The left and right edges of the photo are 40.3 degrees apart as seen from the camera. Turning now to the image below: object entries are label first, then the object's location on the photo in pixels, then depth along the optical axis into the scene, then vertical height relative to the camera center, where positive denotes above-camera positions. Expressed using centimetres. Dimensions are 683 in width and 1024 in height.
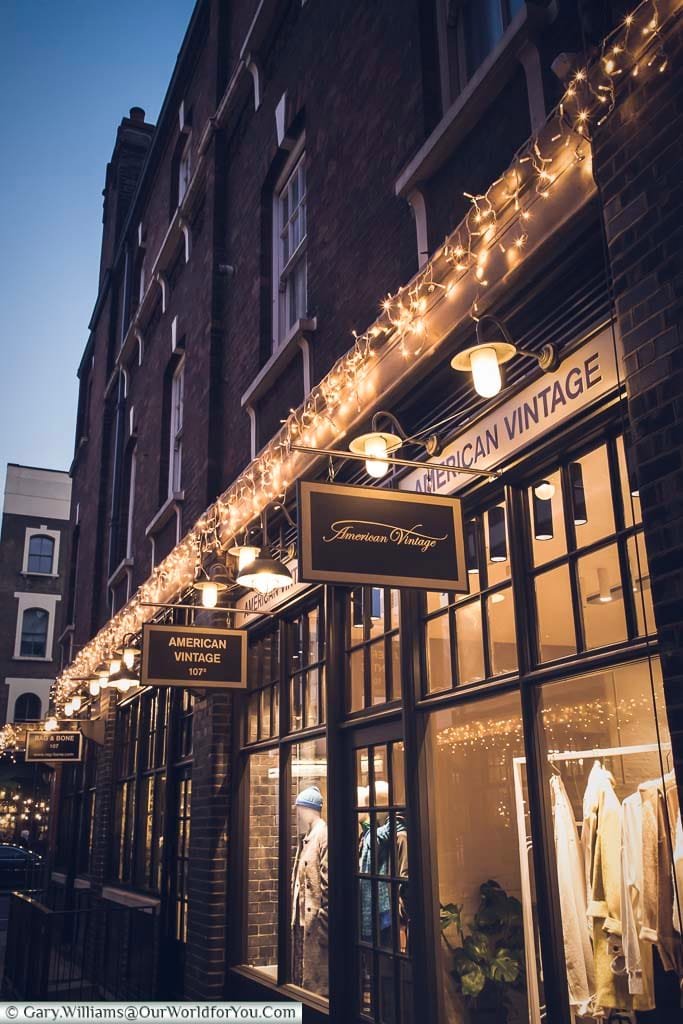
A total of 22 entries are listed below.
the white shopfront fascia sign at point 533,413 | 428 +193
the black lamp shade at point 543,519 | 477 +144
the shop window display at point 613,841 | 446 -16
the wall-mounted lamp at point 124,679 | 1037 +150
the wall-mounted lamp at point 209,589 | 768 +180
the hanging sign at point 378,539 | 454 +130
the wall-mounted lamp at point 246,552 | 686 +185
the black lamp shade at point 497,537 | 519 +147
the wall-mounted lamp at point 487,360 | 412 +195
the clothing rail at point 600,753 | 505 +29
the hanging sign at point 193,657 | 782 +130
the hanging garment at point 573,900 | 480 -46
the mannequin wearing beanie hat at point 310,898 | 671 -60
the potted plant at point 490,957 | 514 -80
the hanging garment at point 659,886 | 429 -35
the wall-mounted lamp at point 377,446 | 502 +191
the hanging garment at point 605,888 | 459 -39
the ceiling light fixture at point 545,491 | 479 +158
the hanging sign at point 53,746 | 1500 +112
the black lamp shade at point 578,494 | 450 +147
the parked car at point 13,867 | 2528 -127
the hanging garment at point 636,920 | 451 -52
